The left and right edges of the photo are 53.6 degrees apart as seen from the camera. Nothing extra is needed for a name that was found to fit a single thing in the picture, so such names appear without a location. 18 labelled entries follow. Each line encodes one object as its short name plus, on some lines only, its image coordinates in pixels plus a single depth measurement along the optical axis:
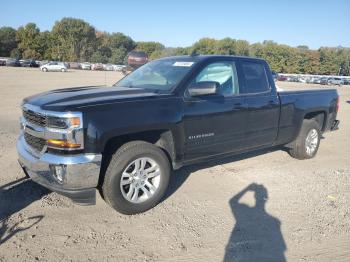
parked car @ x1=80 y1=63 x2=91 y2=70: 76.82
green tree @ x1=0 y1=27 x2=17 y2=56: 92.69
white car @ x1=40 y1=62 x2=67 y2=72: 54.16
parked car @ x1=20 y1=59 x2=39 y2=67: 63.81
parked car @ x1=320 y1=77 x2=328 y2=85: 57.41
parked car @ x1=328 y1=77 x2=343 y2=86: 56.69
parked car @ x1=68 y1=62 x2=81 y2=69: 78.69
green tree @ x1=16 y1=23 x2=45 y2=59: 91.25
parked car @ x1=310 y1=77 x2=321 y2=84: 58.83
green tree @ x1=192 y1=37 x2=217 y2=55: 103.31
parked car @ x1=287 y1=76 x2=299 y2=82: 63.73
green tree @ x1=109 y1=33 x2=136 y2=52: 116.12
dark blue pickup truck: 3.68
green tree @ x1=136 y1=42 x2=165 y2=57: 123.15
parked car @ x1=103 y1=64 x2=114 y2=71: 75.62
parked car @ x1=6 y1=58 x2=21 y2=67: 61.64
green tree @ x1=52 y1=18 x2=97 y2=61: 100.94
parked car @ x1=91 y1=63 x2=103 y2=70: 75.16
